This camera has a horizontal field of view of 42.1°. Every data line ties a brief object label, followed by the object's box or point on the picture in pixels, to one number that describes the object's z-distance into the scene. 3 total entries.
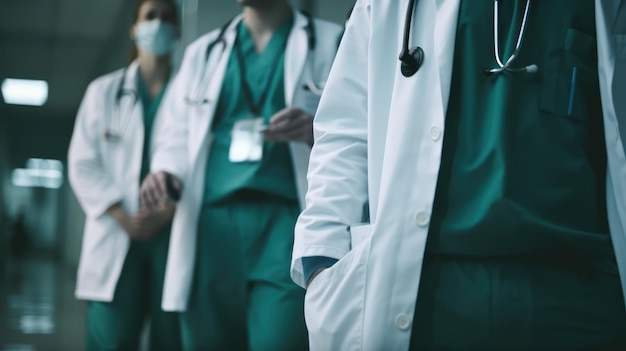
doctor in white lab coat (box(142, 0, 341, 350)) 2.07
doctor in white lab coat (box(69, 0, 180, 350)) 2.63
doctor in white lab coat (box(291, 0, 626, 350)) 1.01
